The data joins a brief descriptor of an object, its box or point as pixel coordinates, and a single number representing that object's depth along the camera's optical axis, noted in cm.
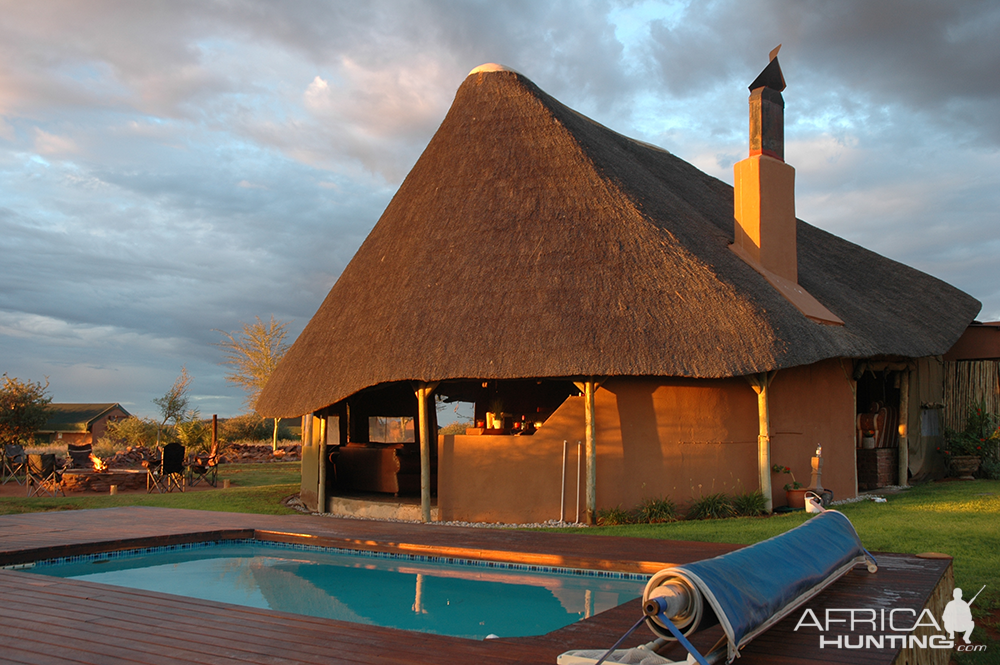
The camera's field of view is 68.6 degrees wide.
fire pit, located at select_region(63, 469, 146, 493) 1627
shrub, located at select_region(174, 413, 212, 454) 2414
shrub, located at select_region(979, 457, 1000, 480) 1627
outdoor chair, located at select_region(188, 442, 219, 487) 1738
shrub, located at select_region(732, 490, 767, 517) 1082
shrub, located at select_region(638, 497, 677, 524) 1038
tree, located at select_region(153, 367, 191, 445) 3009
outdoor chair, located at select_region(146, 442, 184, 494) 1591
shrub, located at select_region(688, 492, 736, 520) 1065
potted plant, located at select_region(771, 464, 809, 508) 1133
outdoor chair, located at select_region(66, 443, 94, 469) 1791
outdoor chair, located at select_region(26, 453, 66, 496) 1562
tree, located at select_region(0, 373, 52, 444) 2381
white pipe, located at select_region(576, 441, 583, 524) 1057
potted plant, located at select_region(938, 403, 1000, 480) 1639
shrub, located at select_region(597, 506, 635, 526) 1029
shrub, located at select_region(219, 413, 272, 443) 3197
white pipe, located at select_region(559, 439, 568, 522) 1046
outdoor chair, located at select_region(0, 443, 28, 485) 1758
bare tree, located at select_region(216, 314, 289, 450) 3338
